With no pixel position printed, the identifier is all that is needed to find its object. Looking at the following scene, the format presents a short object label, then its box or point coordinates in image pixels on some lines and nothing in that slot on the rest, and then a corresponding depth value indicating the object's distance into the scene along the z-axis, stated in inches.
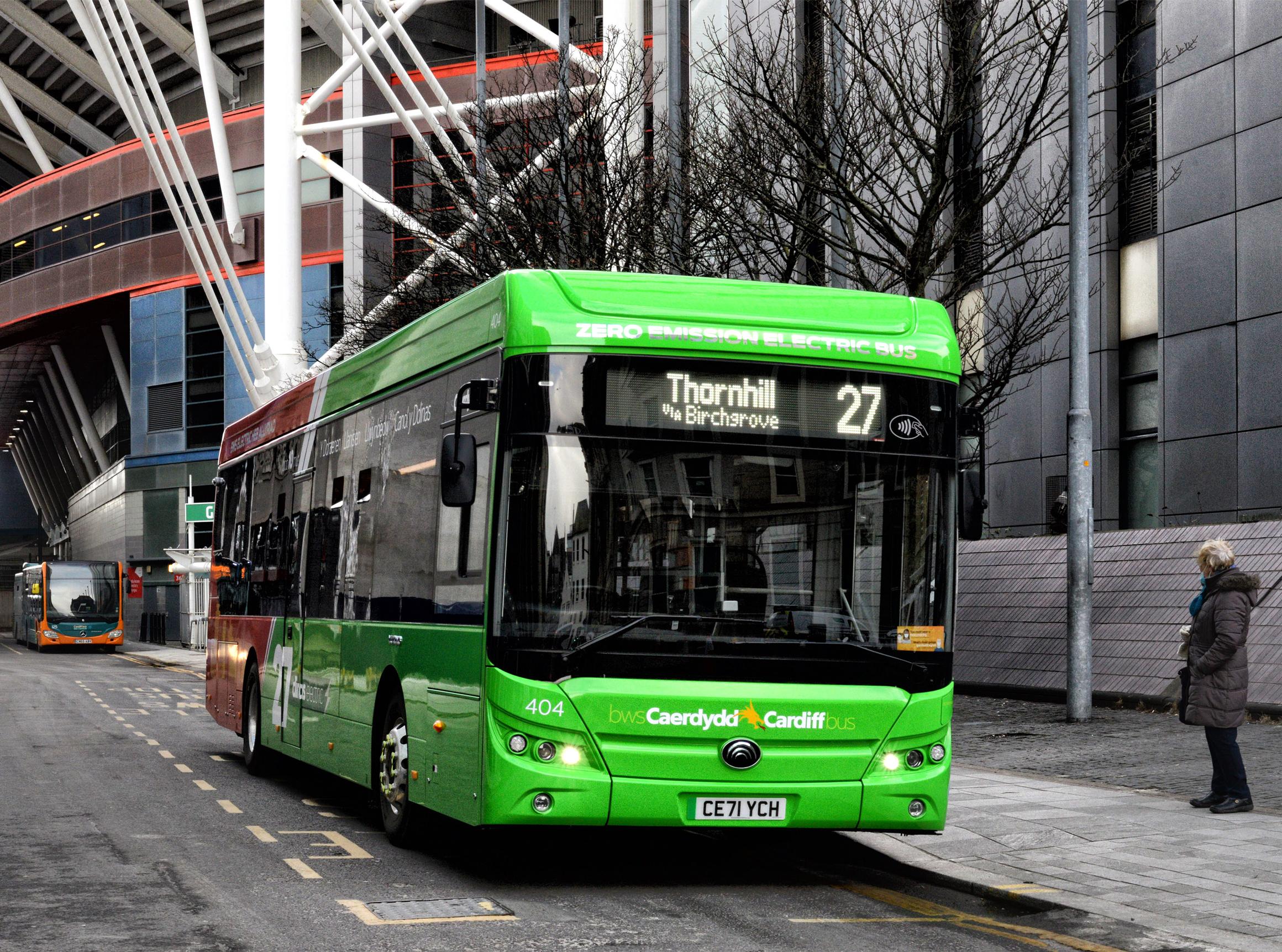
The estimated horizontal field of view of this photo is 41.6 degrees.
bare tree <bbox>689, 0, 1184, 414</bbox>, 660.1
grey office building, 757.9
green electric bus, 313.1
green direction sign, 1632.4
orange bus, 2128.4
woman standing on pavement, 408.8
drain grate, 296.8
